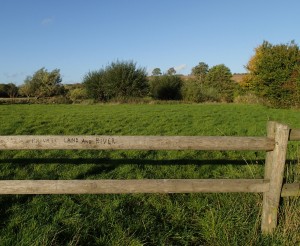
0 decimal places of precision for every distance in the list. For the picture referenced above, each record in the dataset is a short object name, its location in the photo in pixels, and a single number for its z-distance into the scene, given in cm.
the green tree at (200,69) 9644
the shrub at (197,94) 4575
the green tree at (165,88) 4709
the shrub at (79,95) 4417
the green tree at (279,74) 3131
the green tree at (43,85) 4678
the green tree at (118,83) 4169
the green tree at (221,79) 6719
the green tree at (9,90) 4835
